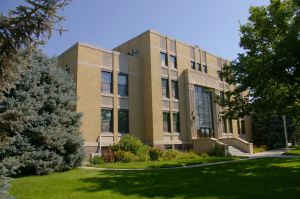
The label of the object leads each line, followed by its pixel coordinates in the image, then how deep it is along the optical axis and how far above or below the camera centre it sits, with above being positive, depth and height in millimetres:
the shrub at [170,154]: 21591 -2213
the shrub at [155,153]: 21312 -2019
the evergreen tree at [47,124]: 13094 +375
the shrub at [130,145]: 20750 -1266
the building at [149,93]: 22109 +3555
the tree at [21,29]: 4004 +1628
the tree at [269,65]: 12980 +3471
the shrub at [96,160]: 18734 -2230
